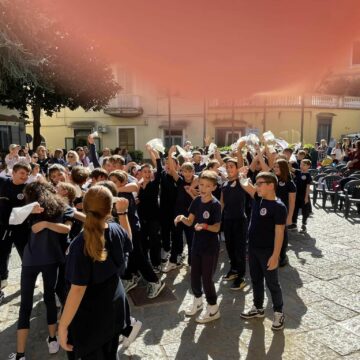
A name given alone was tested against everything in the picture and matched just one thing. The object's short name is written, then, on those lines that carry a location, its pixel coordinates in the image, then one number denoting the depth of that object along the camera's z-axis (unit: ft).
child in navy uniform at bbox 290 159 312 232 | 23.75
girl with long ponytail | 7.04
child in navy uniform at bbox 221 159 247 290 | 15.72
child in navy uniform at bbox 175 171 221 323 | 12.17
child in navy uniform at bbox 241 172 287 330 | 11.47
